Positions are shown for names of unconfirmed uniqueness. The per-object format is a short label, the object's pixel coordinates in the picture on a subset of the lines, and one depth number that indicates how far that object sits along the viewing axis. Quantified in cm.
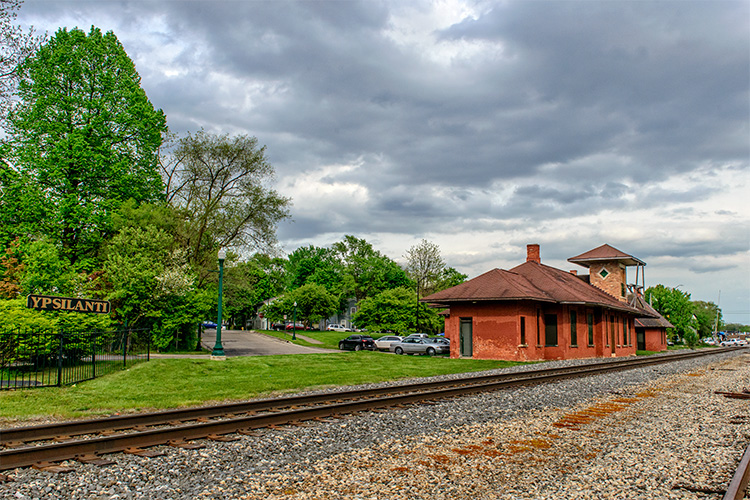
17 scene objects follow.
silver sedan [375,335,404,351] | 4248
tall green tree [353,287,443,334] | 5622
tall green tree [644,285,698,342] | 7919
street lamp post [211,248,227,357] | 2344
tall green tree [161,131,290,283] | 3641
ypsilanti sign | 1625
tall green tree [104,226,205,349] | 2752
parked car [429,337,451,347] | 3964
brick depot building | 3203
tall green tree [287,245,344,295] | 9388
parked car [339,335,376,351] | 4272
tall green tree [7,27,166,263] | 2806
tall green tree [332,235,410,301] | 8800
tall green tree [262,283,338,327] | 7531
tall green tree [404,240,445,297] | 8112
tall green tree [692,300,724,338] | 12100
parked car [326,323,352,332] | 9244
